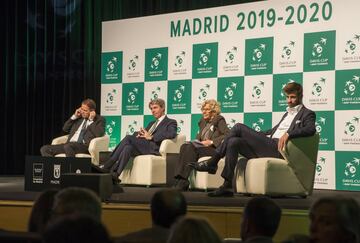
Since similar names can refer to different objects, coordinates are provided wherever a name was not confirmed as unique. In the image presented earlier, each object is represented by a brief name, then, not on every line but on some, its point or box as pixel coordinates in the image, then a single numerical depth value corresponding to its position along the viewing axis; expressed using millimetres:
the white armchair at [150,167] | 9075
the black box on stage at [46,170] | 7557
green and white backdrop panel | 8609
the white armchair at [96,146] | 9427
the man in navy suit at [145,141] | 9004
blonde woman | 8110
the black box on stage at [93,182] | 5963
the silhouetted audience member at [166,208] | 2995
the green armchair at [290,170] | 7080
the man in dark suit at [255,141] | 7096
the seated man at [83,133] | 9595
